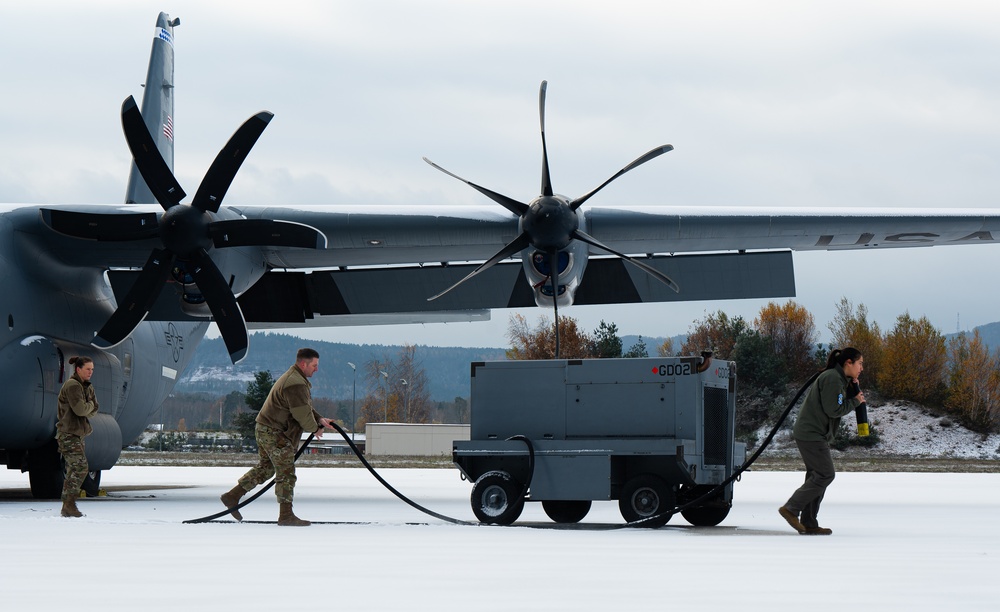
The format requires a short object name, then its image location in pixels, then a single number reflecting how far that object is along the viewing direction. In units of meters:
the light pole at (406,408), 148.12
